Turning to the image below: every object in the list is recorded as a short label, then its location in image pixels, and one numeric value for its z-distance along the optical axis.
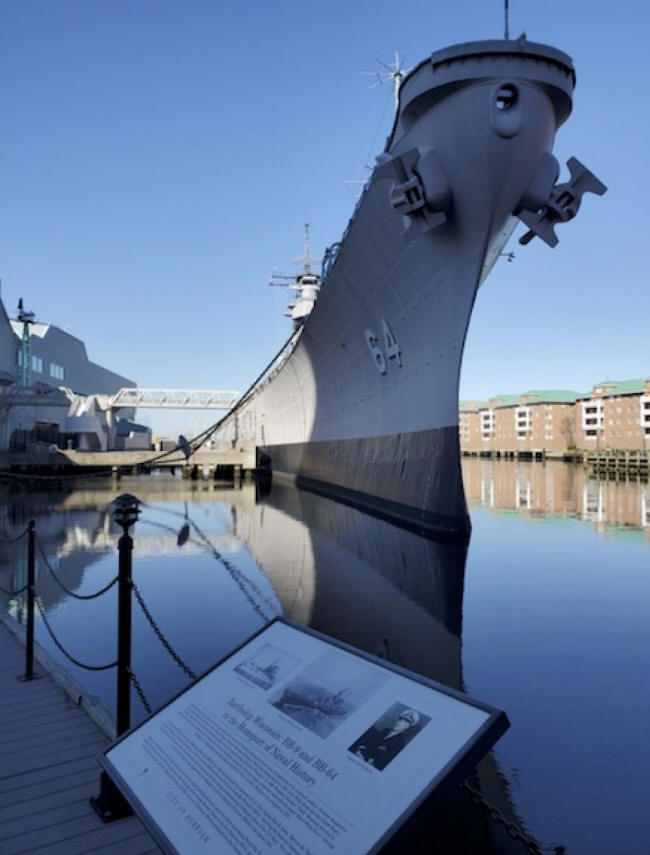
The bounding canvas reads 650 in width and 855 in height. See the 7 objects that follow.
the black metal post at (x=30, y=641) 4.91
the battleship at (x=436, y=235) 11.82
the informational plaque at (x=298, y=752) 1.93
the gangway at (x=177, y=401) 55.72
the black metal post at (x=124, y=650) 3.51
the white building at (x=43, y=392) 40.38
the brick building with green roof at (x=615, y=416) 75.31
